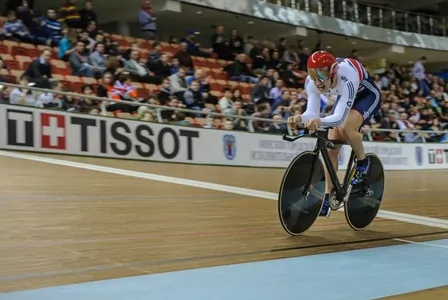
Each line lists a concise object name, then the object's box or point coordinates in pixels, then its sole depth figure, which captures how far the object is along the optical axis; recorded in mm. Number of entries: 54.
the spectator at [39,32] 9914
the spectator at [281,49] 15484
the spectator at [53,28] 10086
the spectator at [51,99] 8250
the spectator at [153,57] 10978
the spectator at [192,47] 13235
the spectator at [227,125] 10328
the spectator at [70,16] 10789
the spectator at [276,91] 12148
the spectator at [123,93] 9039
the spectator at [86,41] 9992
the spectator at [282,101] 11461
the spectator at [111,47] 10352
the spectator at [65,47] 9594
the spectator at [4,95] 7887
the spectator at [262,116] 10797
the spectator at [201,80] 11211
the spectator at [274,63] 14461
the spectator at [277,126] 11031
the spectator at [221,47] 14164
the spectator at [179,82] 10545
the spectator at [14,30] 9570
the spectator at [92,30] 10508
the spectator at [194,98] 10461
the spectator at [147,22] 12391
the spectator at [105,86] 9227
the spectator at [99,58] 9758
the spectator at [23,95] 8008
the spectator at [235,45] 14312
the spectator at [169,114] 9557
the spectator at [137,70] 10266
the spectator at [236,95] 11203
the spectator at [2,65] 8228
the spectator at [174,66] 11224
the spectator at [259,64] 13952
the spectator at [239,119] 10492
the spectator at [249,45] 14856
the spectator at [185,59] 12016
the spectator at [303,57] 15920
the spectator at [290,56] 15336
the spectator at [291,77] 14055
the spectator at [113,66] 9641
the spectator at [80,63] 9492
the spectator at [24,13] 9727
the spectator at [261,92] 11866
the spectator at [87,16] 10922
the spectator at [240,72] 13492
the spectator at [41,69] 8455
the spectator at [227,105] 10781
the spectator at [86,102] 8605
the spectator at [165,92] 9977
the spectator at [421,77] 19188
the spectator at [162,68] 10930
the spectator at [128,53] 10453
